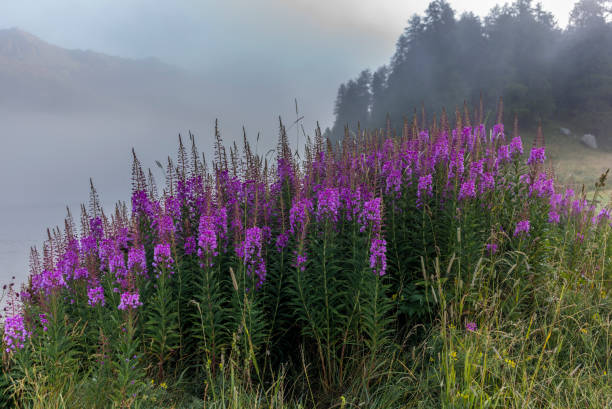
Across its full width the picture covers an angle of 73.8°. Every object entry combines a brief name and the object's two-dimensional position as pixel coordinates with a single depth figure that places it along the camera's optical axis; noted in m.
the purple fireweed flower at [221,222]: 4.28
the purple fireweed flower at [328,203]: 4.06
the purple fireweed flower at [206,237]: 3.82
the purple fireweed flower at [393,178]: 4.86
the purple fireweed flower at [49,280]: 4.19
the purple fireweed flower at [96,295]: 3.88
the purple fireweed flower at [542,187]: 5.31
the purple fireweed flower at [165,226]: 3.94
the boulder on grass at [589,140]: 40.03
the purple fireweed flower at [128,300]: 3.26
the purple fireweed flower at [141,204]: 5.27
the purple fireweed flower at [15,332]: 3.78
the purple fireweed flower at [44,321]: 4.01
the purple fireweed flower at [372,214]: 3.89
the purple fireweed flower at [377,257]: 3.80
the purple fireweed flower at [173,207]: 4.83
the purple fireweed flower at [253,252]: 3.94
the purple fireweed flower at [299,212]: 4.09
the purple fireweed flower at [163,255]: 3.81
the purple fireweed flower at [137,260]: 3.87
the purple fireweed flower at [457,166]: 4.79
